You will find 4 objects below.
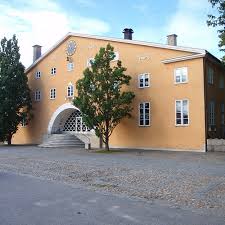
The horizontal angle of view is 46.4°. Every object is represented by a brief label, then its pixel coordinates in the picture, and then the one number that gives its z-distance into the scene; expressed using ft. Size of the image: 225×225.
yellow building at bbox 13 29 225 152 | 57.71
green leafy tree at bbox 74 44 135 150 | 57.71
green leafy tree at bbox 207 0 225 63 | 31.13
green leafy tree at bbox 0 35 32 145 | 79.92
